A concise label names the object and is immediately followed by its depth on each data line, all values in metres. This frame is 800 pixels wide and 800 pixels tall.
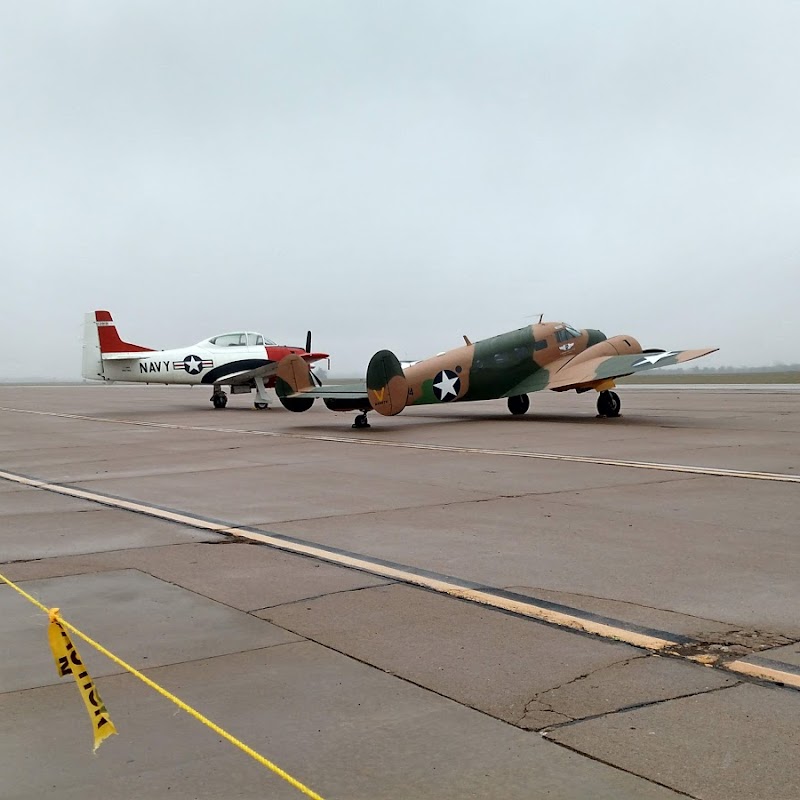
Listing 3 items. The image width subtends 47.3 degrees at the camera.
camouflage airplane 21.48
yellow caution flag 3.38
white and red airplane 33.41
